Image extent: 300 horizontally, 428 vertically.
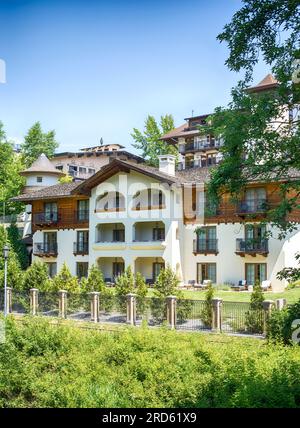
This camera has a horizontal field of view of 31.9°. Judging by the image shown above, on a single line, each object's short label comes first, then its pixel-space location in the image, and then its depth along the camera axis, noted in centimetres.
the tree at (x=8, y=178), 4434
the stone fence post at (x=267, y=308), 1666
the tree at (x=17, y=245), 4041
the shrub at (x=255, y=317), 1711
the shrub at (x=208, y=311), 1859
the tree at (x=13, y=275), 2751
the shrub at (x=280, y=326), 1463
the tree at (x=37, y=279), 2537
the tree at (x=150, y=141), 5294
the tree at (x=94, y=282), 2481
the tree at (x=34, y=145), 5278
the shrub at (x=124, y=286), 2325
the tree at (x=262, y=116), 945
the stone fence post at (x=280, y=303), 1674
